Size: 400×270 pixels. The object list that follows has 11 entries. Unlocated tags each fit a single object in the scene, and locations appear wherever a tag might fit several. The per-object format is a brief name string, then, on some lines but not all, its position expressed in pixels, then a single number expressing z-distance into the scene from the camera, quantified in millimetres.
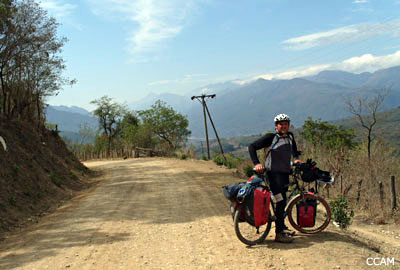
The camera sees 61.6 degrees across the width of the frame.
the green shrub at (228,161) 23077
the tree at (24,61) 13898
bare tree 17438
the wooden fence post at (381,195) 10070
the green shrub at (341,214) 6934
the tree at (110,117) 64125
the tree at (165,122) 52625
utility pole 29945
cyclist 5512
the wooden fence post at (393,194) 9773
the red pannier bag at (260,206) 5398
